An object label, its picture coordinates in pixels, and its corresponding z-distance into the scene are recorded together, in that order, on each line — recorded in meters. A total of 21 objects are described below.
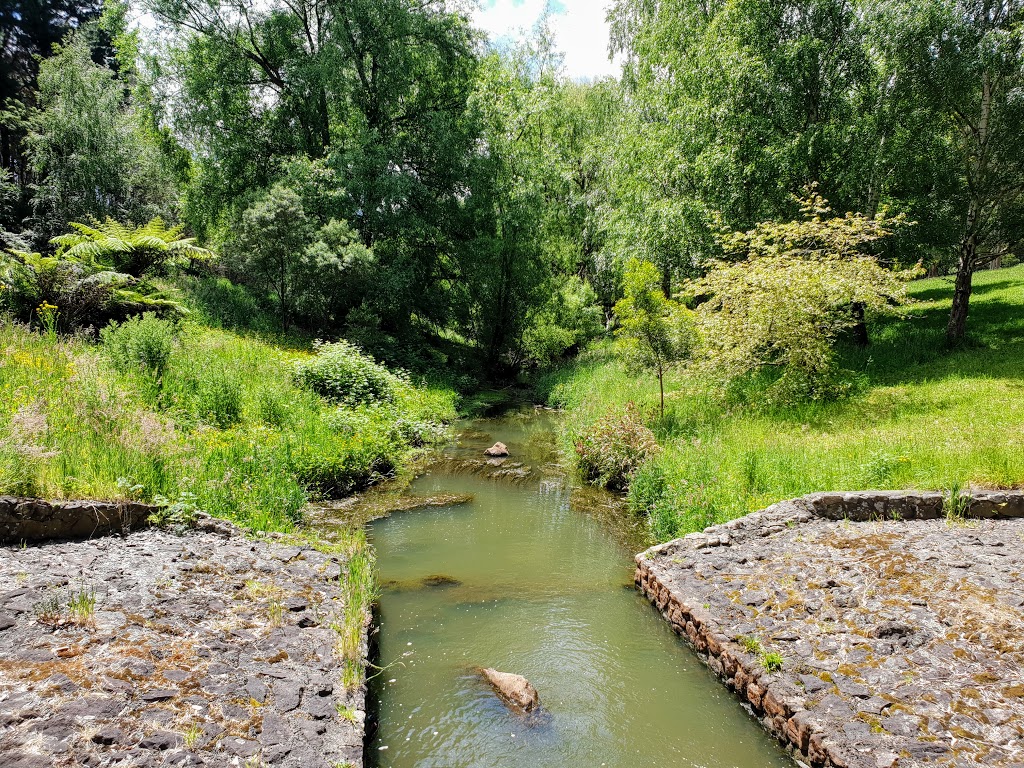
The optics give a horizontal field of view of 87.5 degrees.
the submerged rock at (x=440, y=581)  6.76
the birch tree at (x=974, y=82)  13.05
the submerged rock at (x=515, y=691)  4.62
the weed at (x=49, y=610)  3.88
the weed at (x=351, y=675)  4.19
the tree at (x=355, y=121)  18.75
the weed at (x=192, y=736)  3.15
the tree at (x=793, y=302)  11.25
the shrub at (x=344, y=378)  13.10
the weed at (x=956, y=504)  6.88
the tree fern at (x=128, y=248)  12.86
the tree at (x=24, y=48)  23.98
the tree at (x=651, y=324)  11.38
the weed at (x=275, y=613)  4.66
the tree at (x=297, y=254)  16.03
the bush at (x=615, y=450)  10.38
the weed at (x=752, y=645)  4.89
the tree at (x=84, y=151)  19.22
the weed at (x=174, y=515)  5.82
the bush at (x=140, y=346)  9.89
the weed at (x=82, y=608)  3.95
